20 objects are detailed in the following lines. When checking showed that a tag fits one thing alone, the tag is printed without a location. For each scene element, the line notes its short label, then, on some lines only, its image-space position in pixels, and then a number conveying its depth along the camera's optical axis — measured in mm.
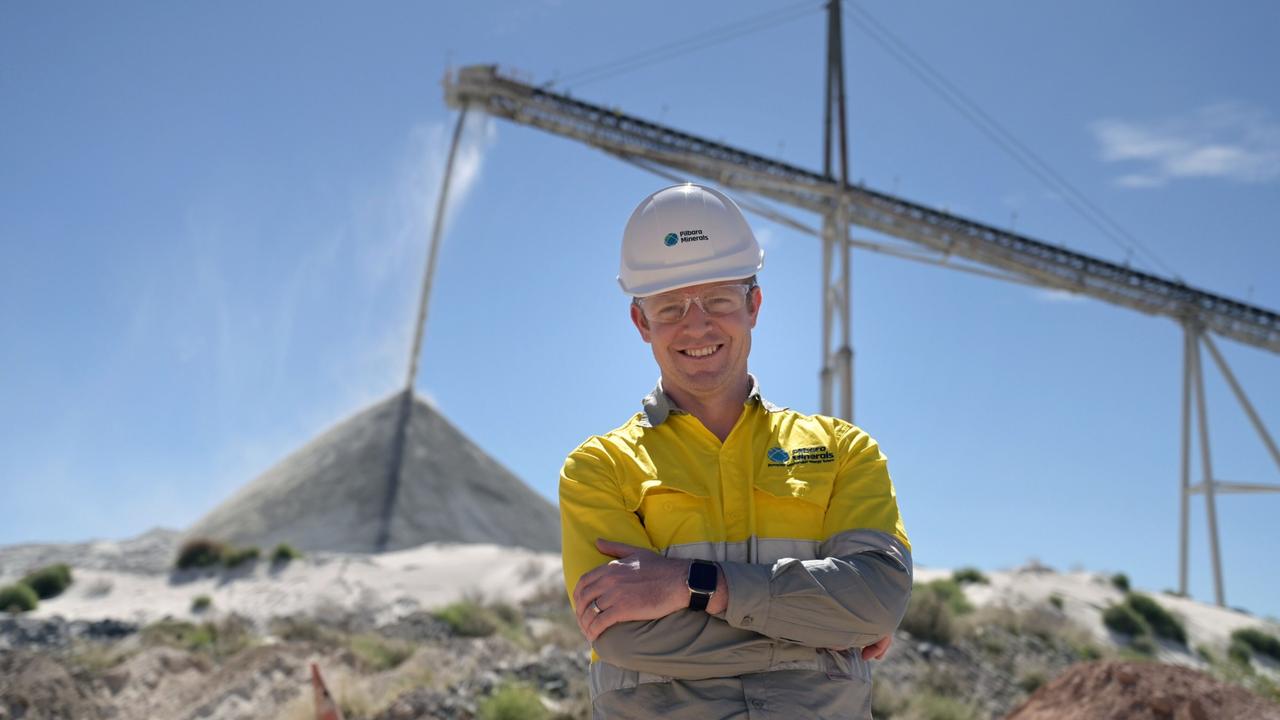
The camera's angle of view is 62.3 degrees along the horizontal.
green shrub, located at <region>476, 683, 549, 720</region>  8312
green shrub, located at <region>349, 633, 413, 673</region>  11125
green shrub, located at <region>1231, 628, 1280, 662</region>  17734
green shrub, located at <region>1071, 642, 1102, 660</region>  13641
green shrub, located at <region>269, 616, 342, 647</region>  12934
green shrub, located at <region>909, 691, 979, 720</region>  9281
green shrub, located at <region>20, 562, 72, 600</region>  21469
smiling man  2695
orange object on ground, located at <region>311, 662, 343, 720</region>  6969
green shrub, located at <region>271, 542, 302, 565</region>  22312
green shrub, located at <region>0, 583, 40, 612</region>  19688
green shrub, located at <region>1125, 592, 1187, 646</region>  17031
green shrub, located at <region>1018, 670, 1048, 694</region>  11570
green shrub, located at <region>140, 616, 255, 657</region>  12602
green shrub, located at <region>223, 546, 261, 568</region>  22562
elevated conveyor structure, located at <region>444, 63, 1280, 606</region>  20812
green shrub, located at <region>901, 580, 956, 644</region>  12859
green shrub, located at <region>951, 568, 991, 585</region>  19391
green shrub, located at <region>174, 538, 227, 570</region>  22969
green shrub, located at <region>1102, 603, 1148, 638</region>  16969
